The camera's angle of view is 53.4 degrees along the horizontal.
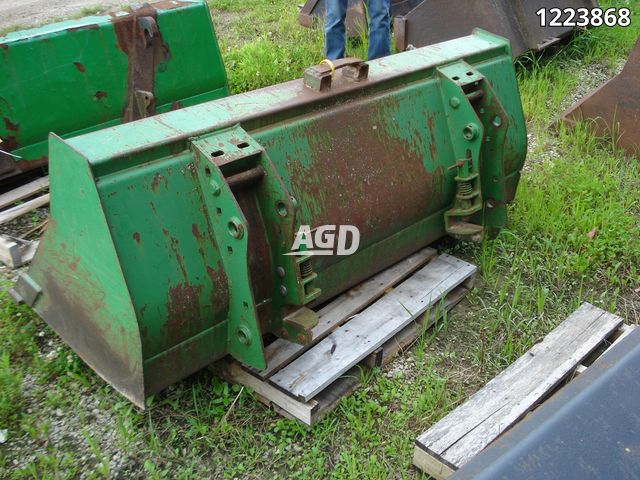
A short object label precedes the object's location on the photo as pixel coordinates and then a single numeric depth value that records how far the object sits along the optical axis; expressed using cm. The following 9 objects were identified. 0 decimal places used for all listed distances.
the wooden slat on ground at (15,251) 267
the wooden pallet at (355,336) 212
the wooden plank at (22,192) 298
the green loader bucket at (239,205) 179
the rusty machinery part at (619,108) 373
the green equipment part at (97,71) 290
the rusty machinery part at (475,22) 436
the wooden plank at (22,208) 288
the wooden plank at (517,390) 196
